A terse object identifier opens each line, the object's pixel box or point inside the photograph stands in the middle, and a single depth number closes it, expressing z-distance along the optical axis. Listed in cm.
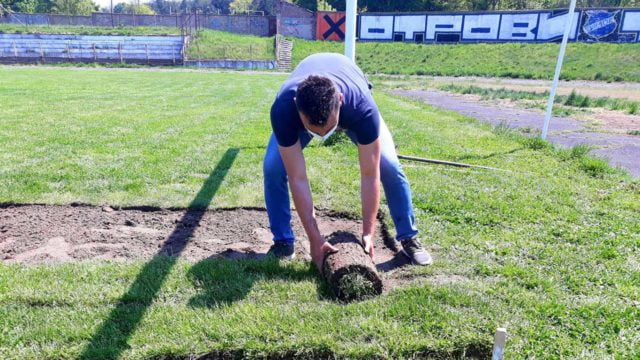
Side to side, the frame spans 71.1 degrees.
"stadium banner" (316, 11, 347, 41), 4669
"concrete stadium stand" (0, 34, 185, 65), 3797
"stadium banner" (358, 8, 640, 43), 3769
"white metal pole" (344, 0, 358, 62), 717
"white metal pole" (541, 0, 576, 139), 673
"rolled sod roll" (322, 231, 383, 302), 294
